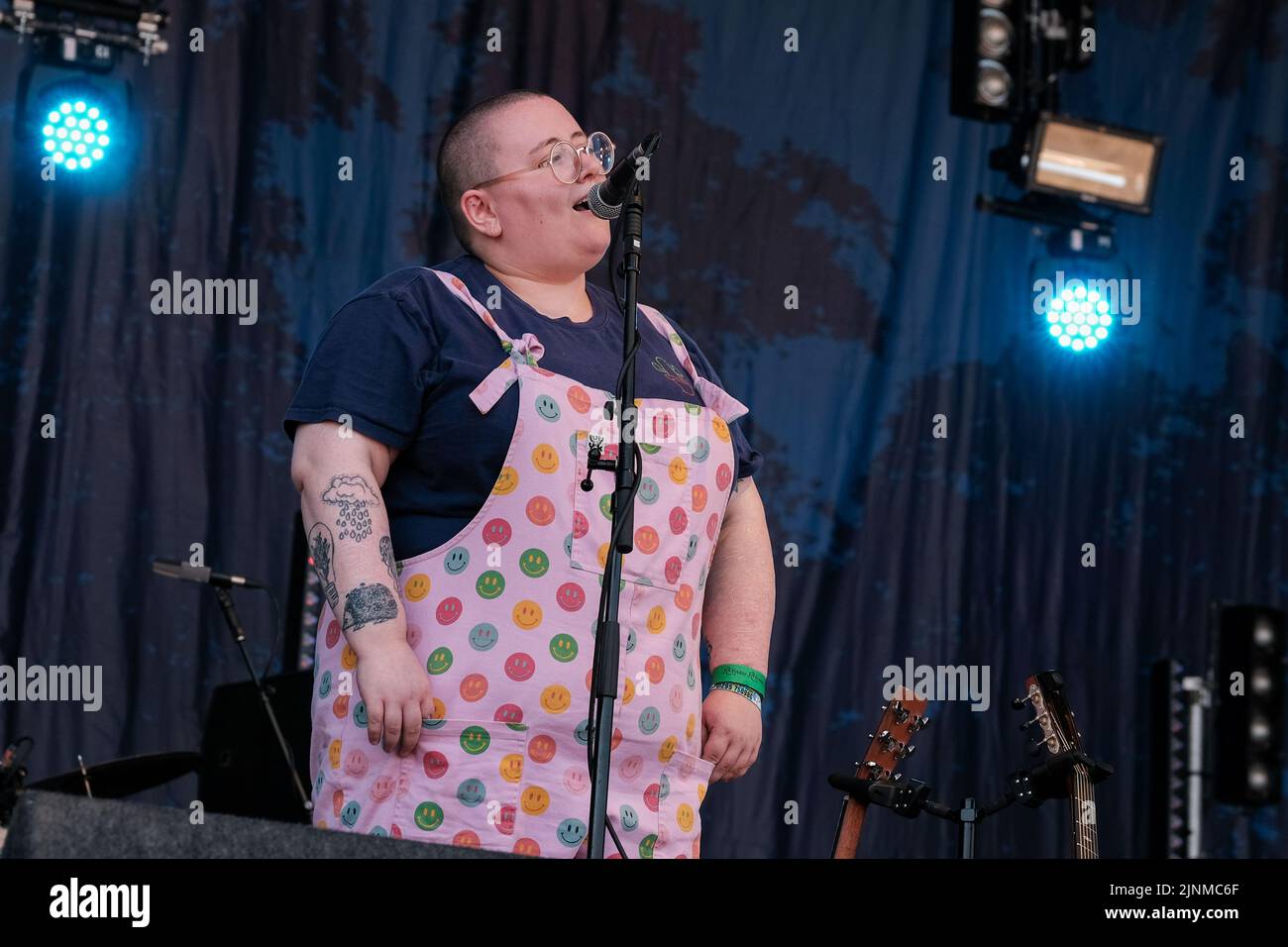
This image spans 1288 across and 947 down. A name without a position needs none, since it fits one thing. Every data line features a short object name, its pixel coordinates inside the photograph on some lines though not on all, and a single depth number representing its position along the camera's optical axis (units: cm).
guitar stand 301
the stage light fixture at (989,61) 495
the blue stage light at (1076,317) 511
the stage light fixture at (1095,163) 495
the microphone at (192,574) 381
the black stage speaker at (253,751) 363
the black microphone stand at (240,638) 355
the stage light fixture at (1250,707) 474
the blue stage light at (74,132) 438
